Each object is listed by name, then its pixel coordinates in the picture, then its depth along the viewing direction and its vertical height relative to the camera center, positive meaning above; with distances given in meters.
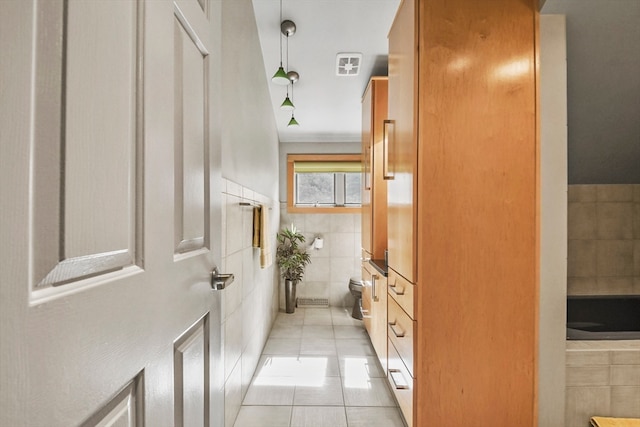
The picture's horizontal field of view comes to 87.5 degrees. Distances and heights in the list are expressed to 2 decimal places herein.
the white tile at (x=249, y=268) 2.21 -0.38
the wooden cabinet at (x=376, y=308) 2.31 -0.76
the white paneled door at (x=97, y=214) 0.35 +0.00
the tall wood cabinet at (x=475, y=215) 1.54 +0.01
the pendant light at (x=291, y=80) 2.92 +1.31
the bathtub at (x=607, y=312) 2.26 -0.65
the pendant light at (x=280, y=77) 2.47 +1.02
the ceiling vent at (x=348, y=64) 2.85 +1.36
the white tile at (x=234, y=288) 1.75 -0.40
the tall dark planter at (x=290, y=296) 4.22 -1.02
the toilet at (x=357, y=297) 3.89 -0.96
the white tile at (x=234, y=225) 1.81 -0.06
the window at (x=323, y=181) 4.65 +0.49
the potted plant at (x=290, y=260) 4.23 -0.58
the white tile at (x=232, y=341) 1.70 -0.69
